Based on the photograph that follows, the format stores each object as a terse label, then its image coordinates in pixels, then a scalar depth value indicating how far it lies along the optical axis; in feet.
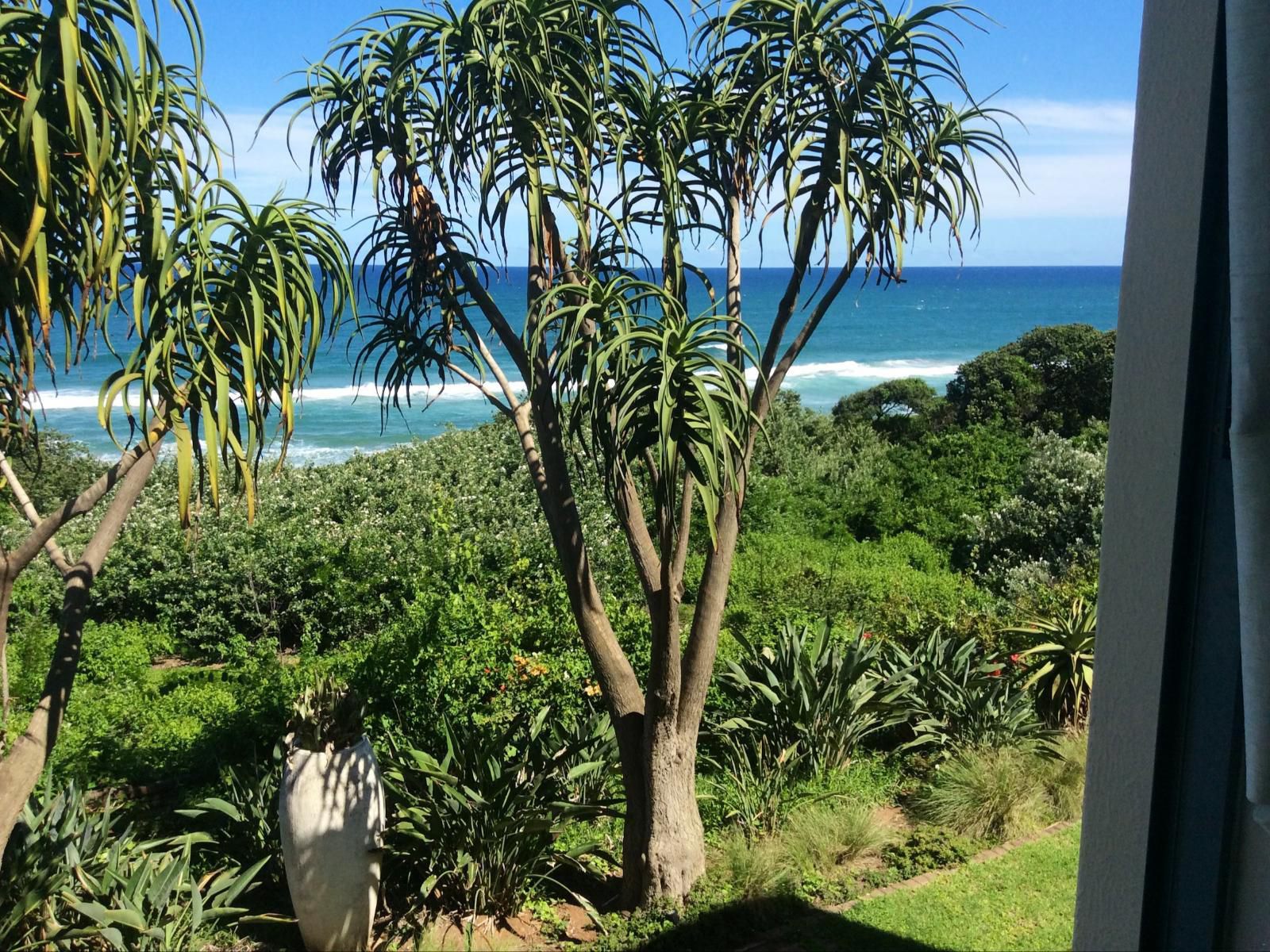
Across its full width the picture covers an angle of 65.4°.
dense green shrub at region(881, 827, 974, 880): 14.88
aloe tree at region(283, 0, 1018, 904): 11.40
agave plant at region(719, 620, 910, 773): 18.12
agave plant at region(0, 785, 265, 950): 12.03
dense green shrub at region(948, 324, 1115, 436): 47.96
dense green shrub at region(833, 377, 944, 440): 55.83
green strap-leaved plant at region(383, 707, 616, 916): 13.88
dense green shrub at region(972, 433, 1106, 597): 30.04
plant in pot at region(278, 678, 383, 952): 12.80
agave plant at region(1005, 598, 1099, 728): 19.58
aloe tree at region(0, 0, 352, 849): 8.11
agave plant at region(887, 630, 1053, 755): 18.24
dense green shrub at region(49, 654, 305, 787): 18.11
